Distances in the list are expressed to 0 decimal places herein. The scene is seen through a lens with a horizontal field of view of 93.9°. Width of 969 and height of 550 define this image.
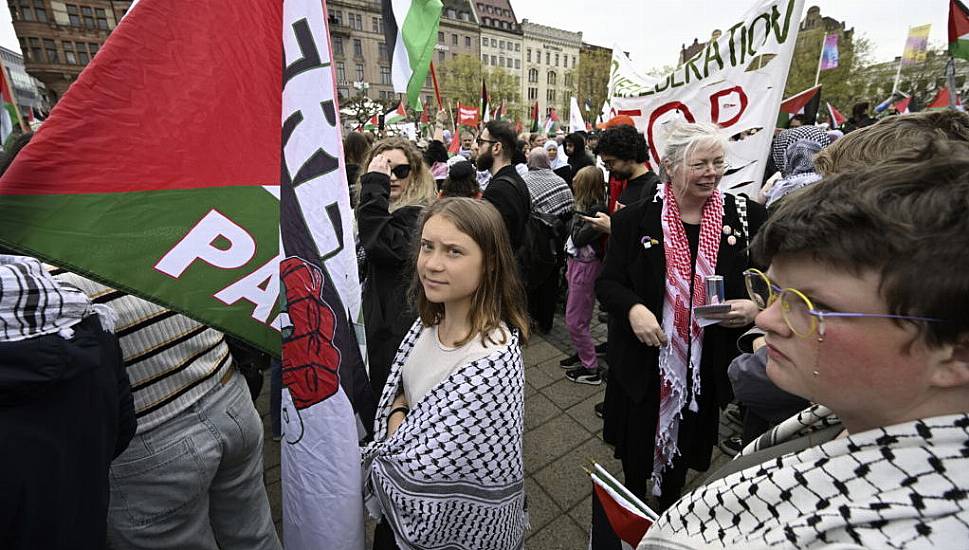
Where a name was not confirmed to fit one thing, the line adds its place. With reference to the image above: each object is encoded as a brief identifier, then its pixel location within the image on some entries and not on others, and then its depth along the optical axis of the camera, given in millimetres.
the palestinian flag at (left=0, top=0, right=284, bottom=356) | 1057
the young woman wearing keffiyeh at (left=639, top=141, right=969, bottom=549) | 591
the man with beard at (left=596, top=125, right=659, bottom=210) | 3439
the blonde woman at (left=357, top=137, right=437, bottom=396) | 2387
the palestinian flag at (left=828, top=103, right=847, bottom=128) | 10023
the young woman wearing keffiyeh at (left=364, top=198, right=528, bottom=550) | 1463
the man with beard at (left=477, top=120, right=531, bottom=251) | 3557
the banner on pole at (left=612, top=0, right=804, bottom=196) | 2748
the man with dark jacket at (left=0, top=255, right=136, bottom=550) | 1004
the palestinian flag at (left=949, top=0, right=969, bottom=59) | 4664
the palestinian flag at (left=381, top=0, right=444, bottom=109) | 3699
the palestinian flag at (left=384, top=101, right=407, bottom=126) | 10177
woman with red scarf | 2064
